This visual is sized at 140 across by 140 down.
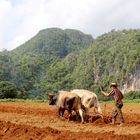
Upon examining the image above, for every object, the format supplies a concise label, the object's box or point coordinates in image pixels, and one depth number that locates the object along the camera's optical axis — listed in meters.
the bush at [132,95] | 83.64
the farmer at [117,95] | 18.92
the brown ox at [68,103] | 20.90
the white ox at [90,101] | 21.69
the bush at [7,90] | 55.69
